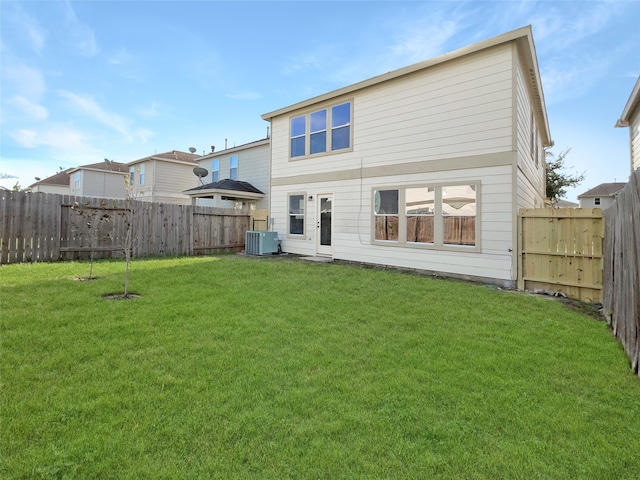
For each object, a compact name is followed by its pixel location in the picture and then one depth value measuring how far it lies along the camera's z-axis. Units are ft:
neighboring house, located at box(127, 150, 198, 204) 74.02
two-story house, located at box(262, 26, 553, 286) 24.53
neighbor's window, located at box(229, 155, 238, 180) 63.72
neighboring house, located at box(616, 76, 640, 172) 31.96
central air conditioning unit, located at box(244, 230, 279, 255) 39.14
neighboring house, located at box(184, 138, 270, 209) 56.44
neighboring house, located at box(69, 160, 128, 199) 87.35
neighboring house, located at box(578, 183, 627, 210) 116.32
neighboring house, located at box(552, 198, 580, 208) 124.54
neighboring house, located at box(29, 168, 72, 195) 108.37
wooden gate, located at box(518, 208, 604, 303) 20.61
